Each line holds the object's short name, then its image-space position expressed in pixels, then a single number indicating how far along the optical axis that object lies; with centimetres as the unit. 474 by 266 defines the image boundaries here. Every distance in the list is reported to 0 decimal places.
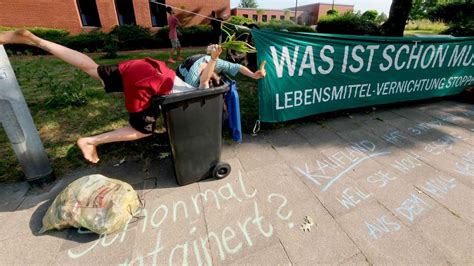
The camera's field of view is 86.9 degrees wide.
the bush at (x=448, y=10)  2573
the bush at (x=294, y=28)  1349
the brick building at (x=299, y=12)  4034
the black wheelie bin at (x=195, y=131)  222
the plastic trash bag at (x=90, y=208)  201
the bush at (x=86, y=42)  1173
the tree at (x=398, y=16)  767
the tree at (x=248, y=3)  9338
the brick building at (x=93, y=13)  1245
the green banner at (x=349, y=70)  343
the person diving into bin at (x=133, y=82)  223
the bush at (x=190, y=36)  1371
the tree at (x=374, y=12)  3850
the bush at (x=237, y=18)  1595
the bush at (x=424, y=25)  2400
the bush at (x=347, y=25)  1270
